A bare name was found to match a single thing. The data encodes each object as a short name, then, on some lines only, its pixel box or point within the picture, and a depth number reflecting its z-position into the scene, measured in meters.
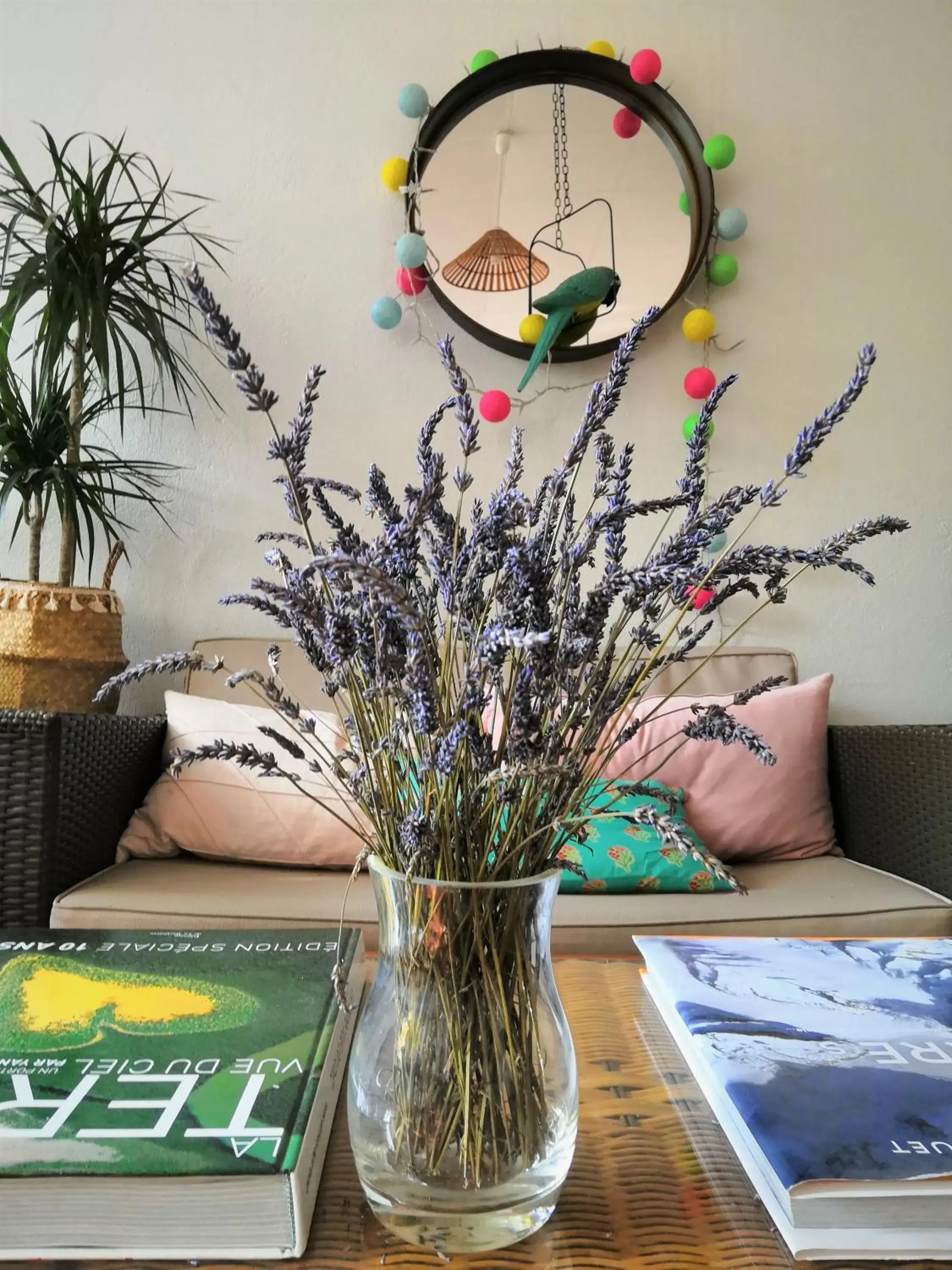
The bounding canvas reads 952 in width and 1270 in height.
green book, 0.46
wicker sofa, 1.28
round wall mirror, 2.08
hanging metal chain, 2.11
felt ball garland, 2.04
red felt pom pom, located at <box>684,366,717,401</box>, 2.10
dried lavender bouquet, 0.46
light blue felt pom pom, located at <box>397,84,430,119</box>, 2.04
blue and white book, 0.48
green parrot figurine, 2.02
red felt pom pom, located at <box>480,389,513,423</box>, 2.08
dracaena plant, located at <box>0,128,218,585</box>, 1.77
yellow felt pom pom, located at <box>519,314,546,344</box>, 2.07
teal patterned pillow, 1.39
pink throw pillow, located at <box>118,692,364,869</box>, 1.51
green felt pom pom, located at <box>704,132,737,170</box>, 2.06
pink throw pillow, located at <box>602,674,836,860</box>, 1.66
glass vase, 0.47
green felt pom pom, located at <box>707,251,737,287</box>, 2.09
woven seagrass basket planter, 1.71
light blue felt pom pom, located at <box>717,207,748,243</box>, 2.08
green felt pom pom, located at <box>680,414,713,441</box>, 2.09
